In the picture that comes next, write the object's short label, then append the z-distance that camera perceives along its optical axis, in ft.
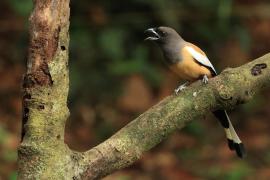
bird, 26.76
